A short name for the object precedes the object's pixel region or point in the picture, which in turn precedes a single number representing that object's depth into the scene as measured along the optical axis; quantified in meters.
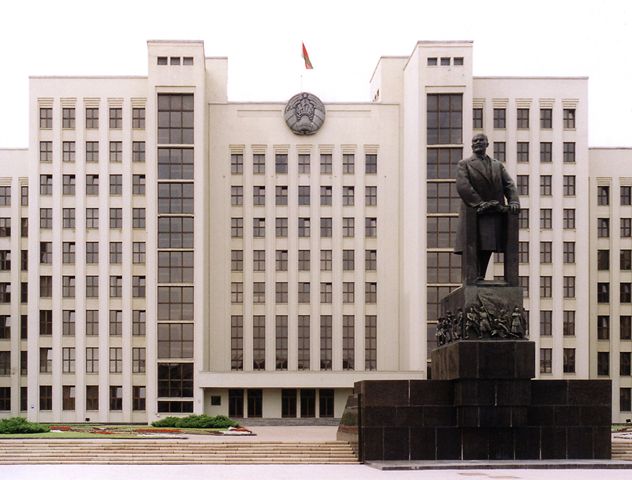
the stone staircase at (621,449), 39.66
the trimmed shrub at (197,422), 57.62
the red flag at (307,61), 72.44
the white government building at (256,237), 71.00
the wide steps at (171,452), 39.38
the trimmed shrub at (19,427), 47.88
